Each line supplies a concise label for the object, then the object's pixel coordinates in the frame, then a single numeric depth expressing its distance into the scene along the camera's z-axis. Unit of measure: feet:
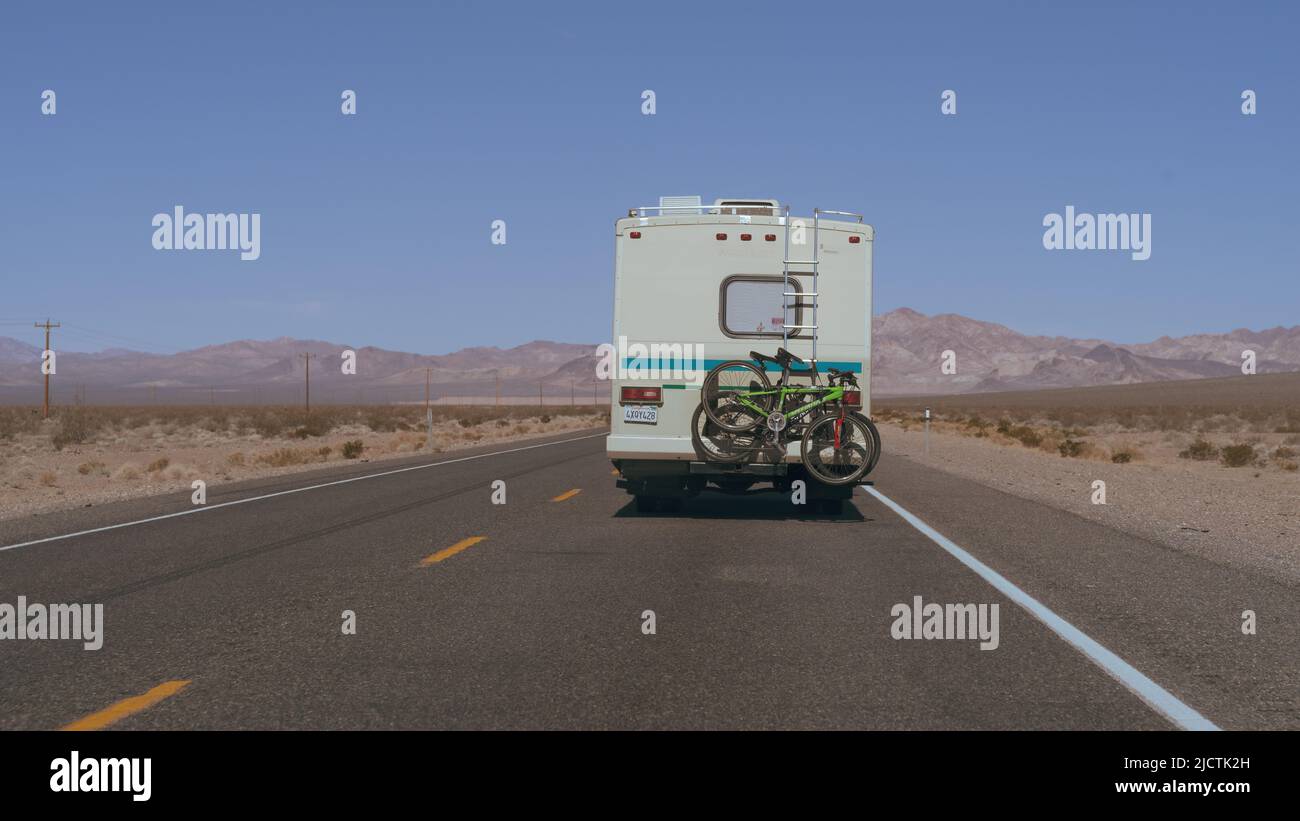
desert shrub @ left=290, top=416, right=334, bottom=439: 176.86
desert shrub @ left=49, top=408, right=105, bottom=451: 154.81
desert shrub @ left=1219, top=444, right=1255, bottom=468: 97.71
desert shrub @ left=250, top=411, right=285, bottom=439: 196.09
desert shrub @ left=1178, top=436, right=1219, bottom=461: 108.37
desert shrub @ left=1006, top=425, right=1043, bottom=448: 134.41
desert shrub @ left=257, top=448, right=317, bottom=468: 103.19
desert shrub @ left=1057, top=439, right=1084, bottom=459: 110.52
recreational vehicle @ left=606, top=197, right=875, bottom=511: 42.01
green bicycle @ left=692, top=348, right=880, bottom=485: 41.06
